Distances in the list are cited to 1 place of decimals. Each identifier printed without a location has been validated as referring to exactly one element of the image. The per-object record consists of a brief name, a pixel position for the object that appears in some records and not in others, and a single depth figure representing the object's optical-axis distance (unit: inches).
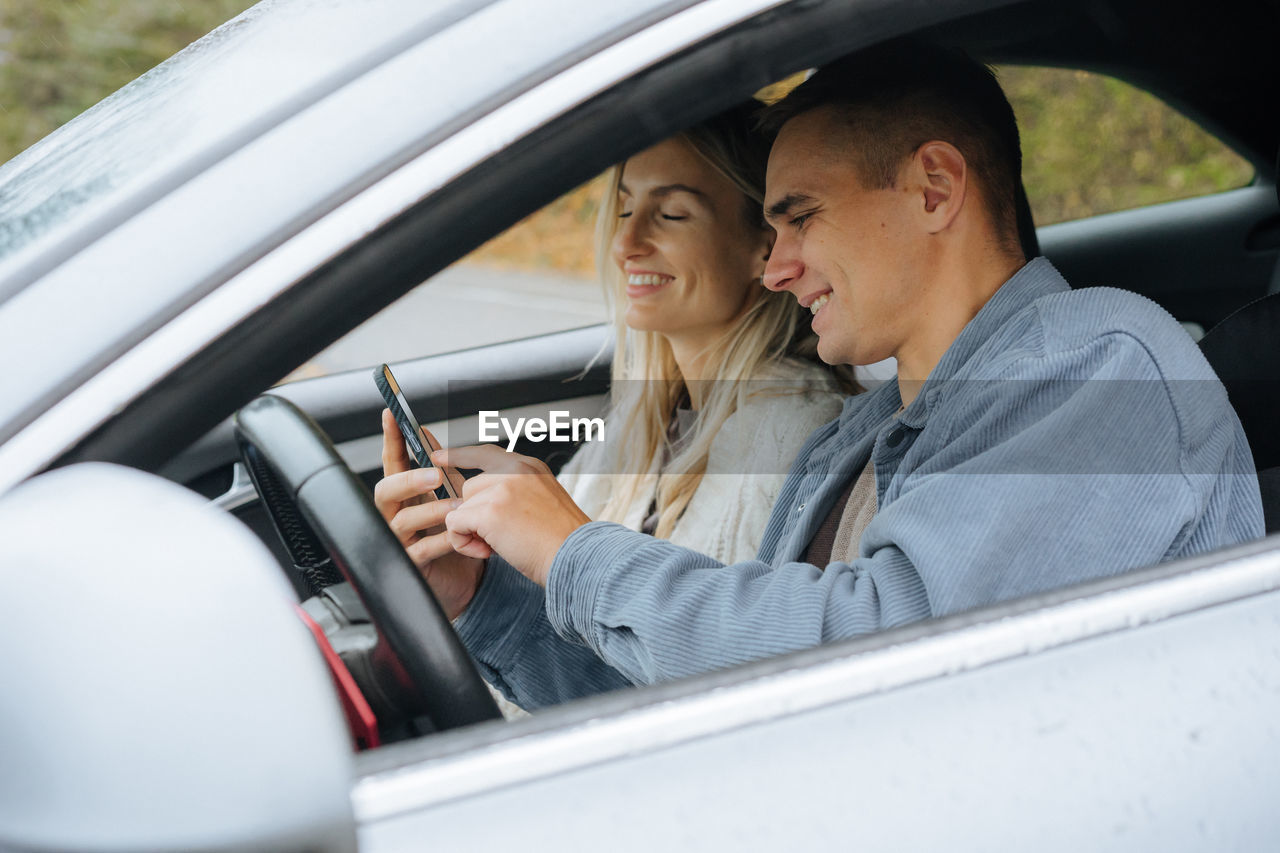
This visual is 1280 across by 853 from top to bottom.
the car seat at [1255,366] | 61.1
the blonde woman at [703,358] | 76.3
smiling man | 41.9
